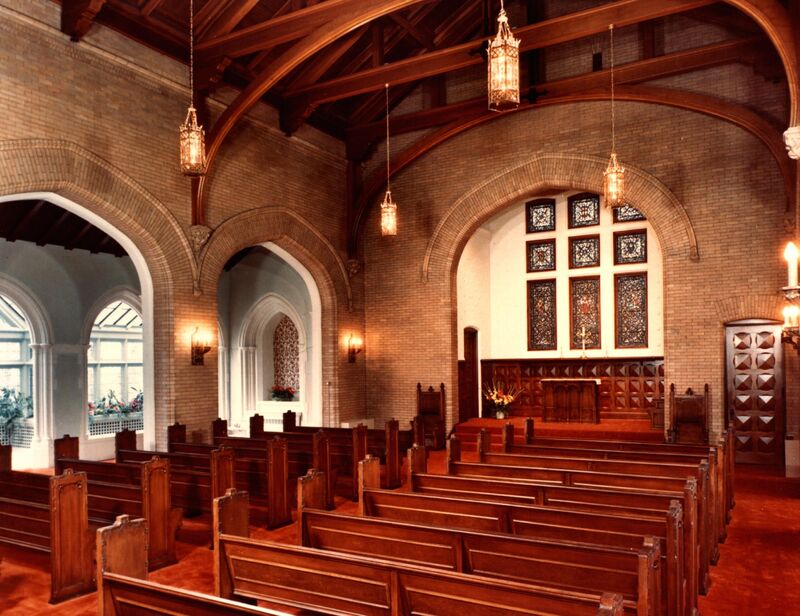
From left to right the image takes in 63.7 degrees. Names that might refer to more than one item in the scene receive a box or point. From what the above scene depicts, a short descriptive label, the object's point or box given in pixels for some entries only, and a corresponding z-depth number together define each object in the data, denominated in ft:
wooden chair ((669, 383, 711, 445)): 35.47
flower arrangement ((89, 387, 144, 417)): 47.52
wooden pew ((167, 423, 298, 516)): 24.30
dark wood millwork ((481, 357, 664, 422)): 47.50
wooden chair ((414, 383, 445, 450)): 42.09
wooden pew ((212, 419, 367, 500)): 29.73
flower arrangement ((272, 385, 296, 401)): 54.49
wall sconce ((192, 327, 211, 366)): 34.01
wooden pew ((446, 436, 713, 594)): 17.24
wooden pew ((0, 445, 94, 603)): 17.22
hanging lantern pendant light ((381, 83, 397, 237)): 35.60
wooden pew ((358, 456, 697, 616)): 13.02
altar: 44.88
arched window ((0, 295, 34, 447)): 42.52
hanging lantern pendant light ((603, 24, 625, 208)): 29.84
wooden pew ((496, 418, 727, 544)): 21.02
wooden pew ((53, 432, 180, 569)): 19.81
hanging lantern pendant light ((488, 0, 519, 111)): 19.27
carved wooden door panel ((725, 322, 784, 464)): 35.58
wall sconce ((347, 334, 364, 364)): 45.13
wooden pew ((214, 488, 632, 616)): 9.65
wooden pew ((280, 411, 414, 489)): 30.94
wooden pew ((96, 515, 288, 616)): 9.92
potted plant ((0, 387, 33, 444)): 42.29
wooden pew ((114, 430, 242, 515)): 22.47
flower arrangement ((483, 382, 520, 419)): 49.34
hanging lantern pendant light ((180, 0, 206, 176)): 24.06
